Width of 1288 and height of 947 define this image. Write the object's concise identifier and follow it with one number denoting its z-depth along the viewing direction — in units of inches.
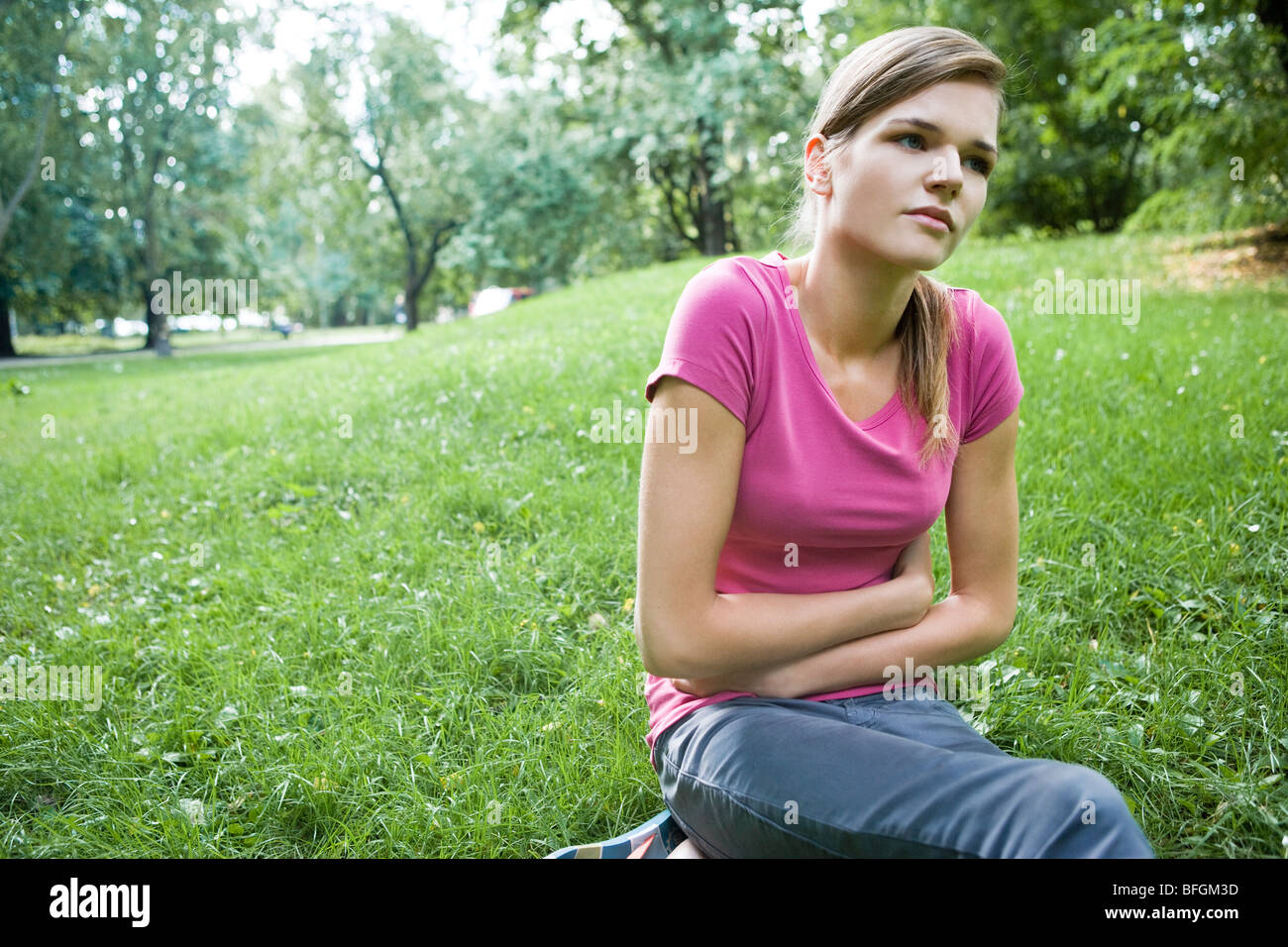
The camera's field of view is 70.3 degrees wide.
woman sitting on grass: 64.2
